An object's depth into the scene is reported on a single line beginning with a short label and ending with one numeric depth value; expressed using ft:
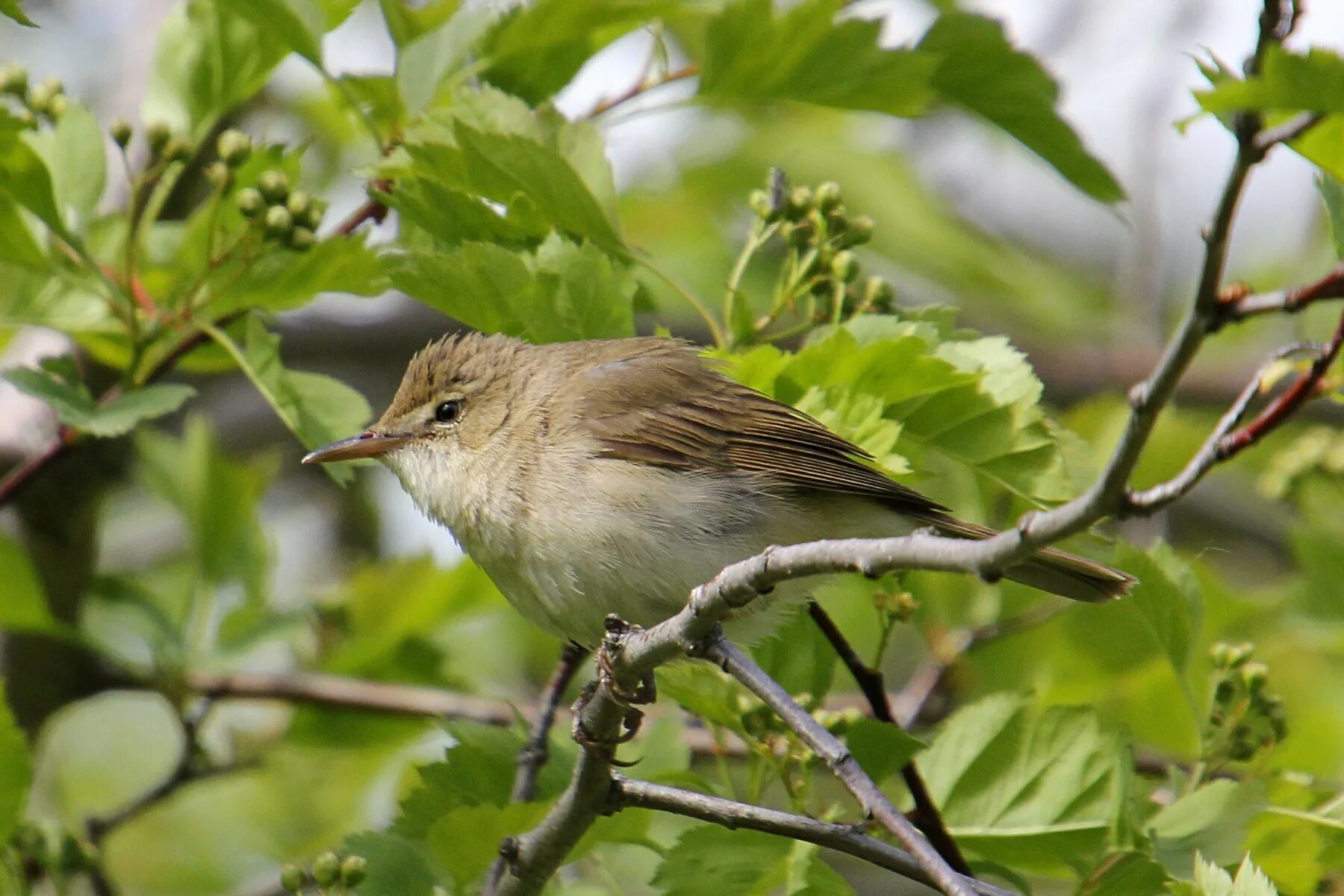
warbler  20.47
